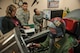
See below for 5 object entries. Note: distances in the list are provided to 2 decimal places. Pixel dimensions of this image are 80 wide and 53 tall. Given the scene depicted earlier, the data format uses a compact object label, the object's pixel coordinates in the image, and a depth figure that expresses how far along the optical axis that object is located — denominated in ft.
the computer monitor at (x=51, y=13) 9.33
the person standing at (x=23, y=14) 6.98
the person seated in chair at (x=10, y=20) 4.51
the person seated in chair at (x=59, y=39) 2.92
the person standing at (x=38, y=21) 7.60
